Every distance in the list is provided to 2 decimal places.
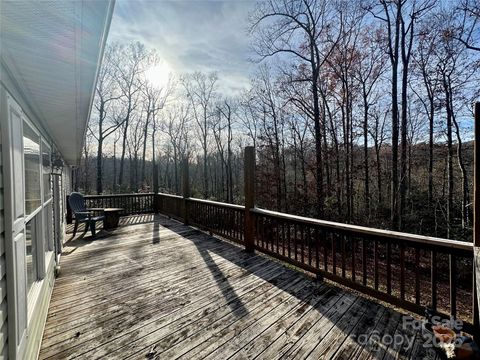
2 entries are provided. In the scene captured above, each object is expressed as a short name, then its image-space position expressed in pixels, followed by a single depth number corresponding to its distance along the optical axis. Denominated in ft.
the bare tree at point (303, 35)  28.46
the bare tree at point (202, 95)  62.06
